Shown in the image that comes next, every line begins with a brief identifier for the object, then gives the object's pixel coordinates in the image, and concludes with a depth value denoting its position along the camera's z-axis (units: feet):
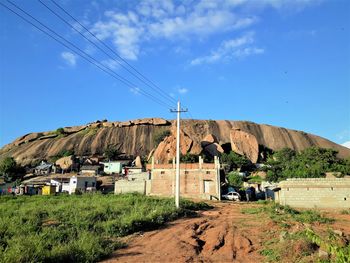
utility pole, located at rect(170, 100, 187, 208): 74.48
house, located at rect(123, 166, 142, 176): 203.31
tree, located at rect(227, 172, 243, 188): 168.78
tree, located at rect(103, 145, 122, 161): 262.67
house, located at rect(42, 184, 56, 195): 149.59
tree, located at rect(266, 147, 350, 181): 151.33
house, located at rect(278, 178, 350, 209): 84.43
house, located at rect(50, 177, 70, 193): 163.94
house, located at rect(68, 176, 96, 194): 159.51
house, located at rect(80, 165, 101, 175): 213.46
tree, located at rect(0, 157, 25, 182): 204.64
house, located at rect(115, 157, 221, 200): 119.65
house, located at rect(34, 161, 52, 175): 226.99
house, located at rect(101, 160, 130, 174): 228.43
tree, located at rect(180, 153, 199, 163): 195.91
